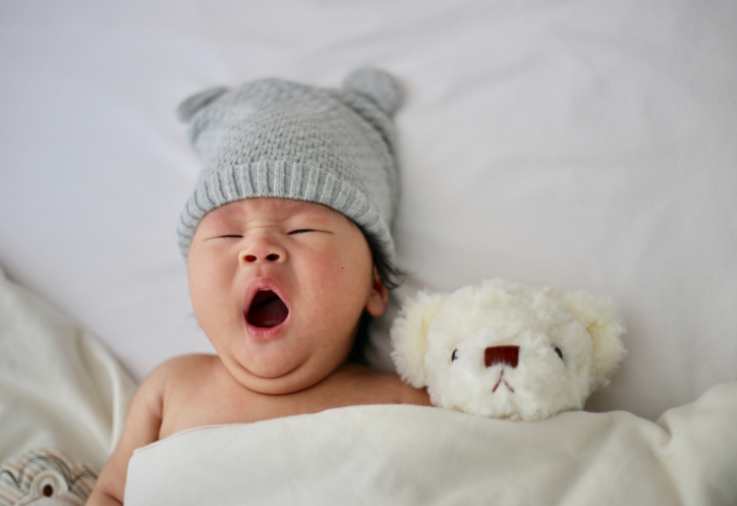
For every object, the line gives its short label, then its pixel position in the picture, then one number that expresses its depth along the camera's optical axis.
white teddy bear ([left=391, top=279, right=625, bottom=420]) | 0.36
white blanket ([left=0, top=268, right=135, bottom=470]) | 0.45
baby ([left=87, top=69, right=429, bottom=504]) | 0.41
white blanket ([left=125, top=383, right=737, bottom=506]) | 0.35
